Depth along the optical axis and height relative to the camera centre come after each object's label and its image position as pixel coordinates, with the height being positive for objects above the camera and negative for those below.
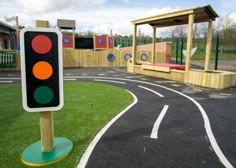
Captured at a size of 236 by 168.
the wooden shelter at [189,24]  10.35 +2.28
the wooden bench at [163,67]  12.59 -0.12
